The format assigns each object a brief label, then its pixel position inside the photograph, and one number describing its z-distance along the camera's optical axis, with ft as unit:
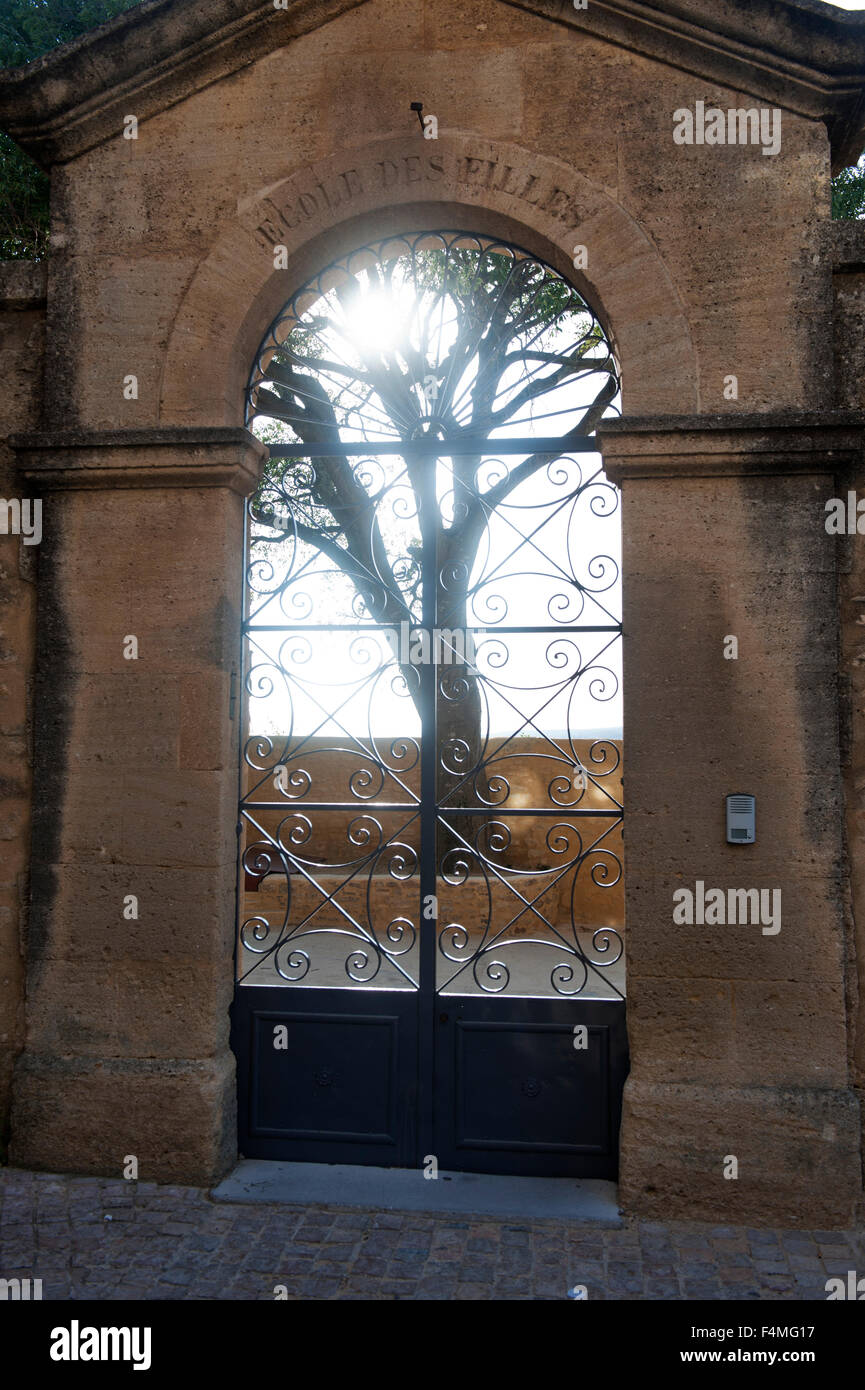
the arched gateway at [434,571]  12.66
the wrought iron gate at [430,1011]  13.51
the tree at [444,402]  14.61
